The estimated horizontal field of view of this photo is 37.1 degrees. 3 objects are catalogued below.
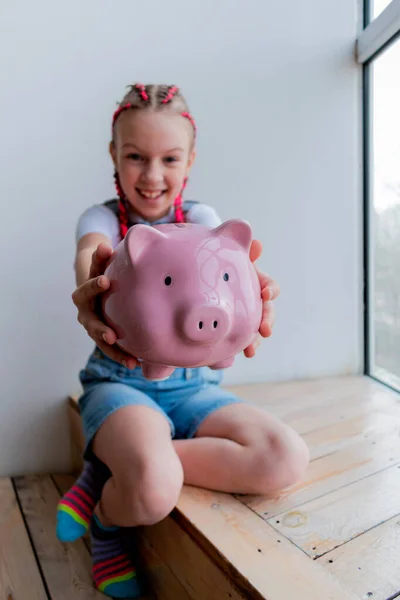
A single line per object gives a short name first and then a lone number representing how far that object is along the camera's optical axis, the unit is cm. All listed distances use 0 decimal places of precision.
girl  84
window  138
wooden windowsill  67
